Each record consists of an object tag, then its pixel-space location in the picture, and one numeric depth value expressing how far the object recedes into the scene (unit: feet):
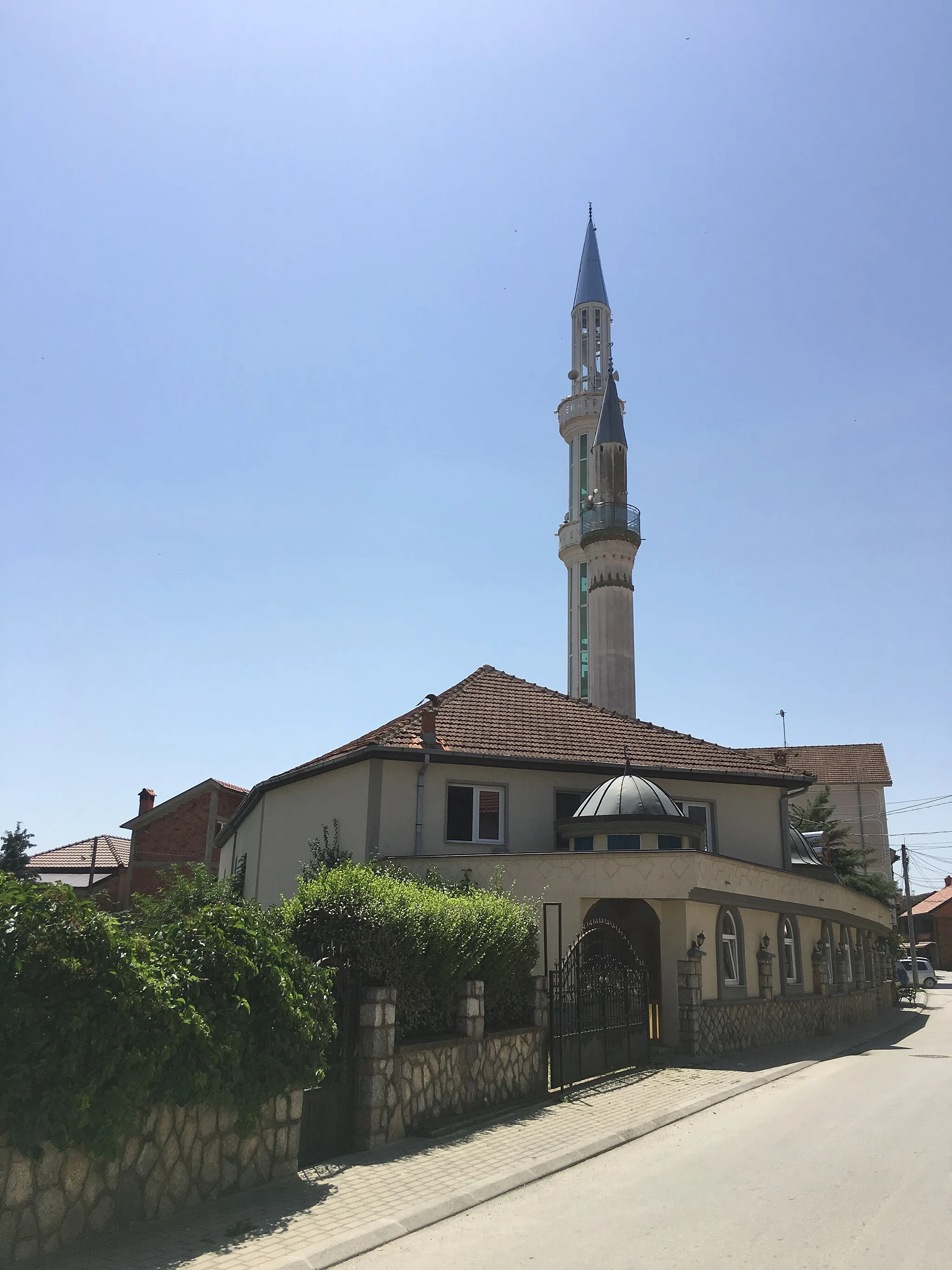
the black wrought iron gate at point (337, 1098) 31.09
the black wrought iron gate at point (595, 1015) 45.01
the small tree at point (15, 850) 146.62
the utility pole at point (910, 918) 166.72
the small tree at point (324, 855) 67.65
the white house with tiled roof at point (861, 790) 206.08
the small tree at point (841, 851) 149.79
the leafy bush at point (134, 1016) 21.68
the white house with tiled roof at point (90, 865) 138.21
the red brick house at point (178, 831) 131.13
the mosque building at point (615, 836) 60.44
